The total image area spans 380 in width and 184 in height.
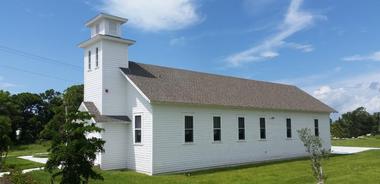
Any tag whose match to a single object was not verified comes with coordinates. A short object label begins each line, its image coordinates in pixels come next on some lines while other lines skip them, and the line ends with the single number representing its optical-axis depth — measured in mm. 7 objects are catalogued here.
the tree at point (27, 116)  61034
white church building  20391
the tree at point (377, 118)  58666
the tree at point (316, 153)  10939
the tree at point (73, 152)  10930
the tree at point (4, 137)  21391
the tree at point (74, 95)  52031
